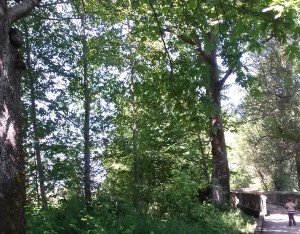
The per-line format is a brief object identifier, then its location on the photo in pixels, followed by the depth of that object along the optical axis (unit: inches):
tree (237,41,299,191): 968.9
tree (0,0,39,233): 185.2
